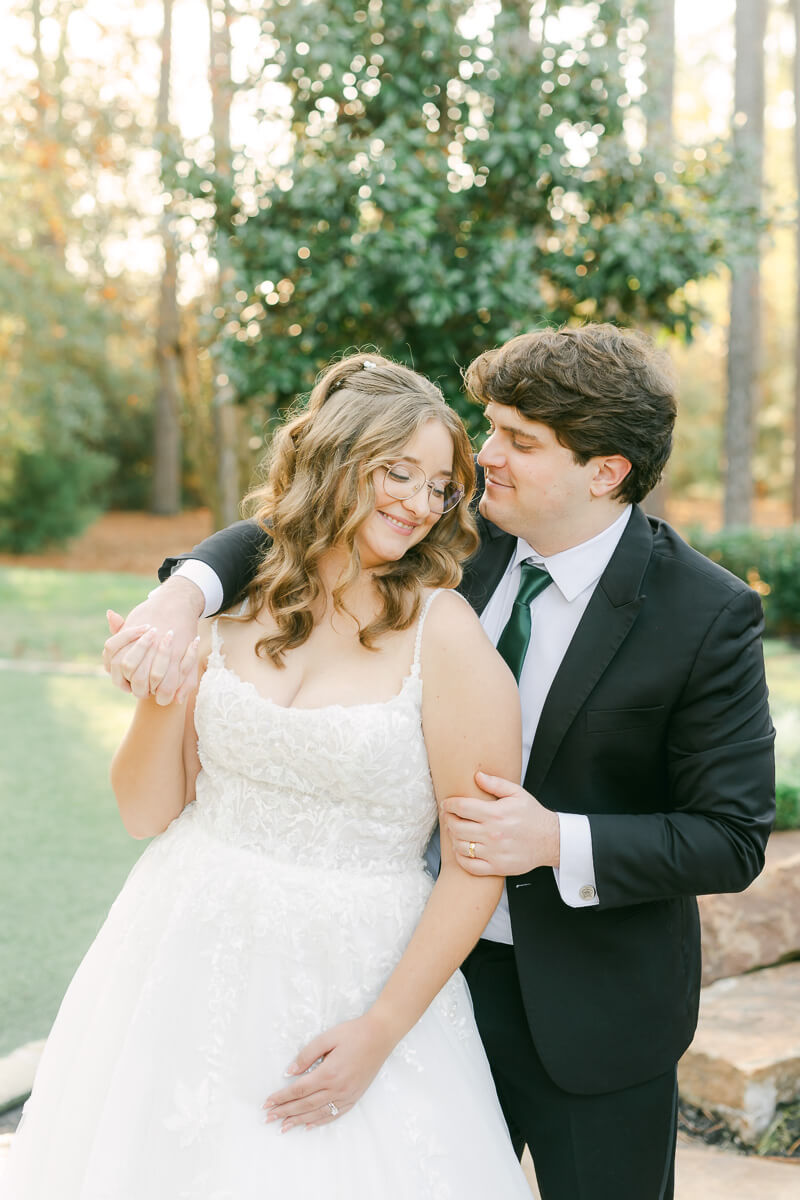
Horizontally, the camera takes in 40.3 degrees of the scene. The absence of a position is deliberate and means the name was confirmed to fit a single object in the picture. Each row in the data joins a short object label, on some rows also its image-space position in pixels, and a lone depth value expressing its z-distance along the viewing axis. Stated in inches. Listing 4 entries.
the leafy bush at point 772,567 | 477.1
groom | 80.1
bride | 76.4
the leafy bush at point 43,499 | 858.1
